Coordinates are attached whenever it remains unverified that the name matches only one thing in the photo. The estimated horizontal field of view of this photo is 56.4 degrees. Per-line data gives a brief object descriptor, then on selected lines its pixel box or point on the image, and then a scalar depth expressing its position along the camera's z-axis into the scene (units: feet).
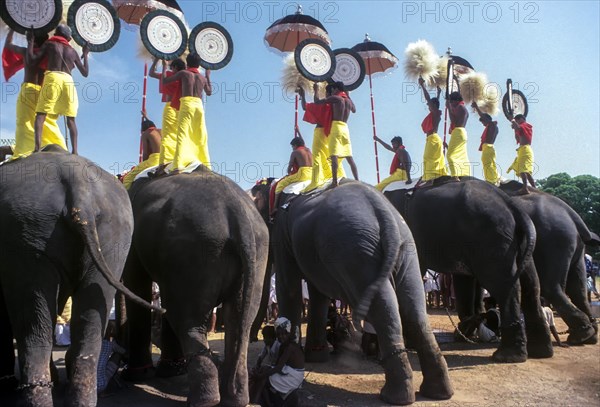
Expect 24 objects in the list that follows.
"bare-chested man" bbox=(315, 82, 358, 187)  26.53
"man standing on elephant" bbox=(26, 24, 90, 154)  19.25
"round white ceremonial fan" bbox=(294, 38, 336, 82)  28.04
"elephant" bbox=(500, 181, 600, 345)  31.07
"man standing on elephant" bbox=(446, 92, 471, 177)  32.32
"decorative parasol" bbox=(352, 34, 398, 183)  43.68
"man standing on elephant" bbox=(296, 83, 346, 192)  27.53
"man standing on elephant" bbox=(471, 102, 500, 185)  37.58
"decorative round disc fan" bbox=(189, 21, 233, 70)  25.73
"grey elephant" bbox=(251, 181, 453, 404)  19.31
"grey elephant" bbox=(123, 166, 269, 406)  17.13
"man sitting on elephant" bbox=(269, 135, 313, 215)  29.44
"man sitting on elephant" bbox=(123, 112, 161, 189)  25.39
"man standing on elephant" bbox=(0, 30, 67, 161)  19.43
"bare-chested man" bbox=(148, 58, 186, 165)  24.47
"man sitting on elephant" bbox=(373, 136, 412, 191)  33.88
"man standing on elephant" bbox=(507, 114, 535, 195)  37.70
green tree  135.34
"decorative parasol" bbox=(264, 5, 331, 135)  38.50
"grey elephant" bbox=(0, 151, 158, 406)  14.23
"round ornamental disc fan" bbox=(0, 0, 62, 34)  18.00
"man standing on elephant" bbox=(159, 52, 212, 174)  23.34
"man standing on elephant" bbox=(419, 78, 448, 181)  32.50
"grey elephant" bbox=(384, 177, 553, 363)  26.43
